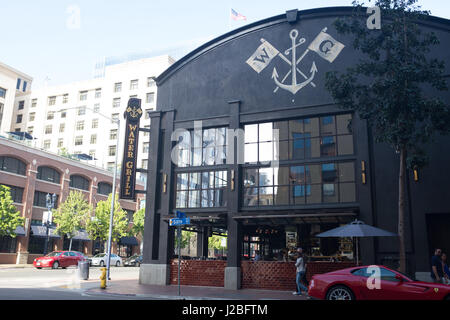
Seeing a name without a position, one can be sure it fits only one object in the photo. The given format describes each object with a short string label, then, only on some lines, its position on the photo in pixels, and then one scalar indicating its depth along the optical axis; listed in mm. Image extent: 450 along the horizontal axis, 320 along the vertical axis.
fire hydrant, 17984
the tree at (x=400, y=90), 15289
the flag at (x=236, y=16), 28812
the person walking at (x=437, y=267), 14492
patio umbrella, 15516
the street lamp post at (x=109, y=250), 22048
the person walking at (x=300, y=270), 16719
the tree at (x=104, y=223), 47688
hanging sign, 22672
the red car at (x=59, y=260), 34906
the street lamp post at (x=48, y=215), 40438
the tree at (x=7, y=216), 38188
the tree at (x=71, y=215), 45156
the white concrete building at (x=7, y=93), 63188
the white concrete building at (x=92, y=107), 69312
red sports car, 11602
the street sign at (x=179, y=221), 16594
